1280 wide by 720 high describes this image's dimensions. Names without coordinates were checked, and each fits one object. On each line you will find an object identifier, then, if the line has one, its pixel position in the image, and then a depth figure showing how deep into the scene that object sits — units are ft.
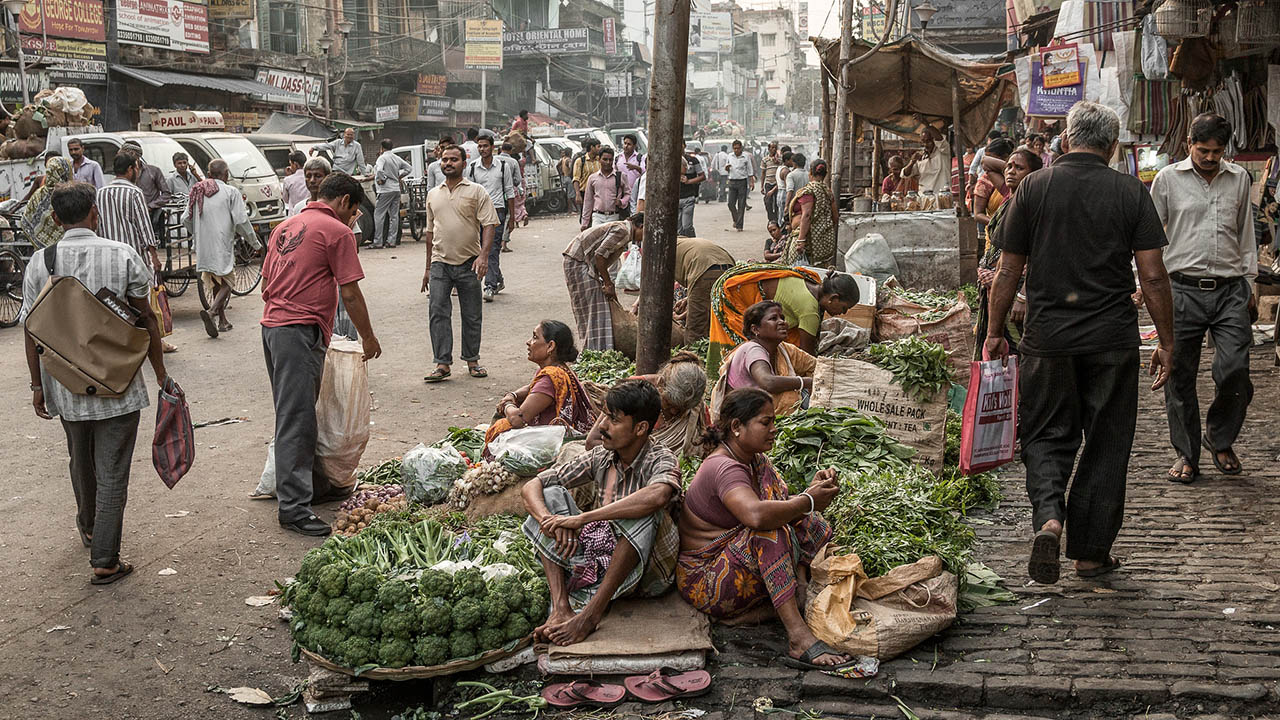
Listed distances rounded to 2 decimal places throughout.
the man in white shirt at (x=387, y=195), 65.05
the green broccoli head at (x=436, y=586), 14.56
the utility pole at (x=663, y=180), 22.94
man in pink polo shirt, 20.67
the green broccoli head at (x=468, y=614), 14.29
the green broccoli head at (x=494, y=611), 14.48
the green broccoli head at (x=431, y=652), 14.05
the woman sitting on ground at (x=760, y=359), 20.25
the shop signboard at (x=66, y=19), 77.46
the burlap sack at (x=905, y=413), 21.03
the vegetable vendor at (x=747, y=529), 14.39
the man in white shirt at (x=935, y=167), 58.29
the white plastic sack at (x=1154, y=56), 32.45
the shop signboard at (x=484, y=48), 122.11
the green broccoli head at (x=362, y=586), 14.64
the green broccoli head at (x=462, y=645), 14.15
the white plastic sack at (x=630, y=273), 32.83
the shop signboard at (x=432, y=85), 137.69
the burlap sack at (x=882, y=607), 13.91
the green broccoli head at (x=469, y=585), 14.67
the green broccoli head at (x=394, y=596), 14.46
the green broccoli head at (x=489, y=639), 14.38
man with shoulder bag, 17.99
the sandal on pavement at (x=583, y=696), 13.53
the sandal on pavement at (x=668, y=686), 13.55
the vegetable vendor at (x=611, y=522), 14.71
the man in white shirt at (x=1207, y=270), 20.18
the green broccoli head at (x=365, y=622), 14.25
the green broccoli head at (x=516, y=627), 14.64
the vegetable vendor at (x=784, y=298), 23.16
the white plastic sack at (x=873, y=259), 37.17
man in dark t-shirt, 15.61
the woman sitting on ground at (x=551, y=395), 20.48
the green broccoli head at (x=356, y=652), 14.03
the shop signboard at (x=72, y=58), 78.95
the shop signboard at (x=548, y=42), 166.09
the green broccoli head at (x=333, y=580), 14.70
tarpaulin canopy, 51.42
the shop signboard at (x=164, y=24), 87.51
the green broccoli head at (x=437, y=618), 14.24
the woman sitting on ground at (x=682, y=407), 19.29
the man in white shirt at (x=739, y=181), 82.69
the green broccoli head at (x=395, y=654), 14.06
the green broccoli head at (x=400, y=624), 14.24
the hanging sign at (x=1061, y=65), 44.75
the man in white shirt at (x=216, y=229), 40.09
